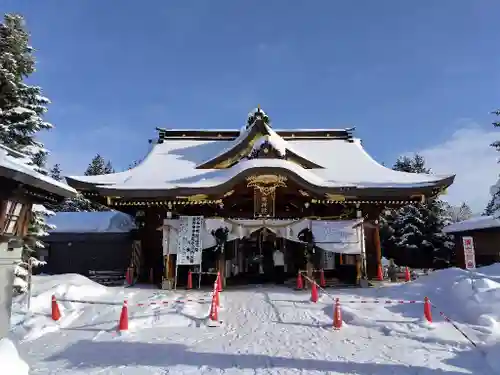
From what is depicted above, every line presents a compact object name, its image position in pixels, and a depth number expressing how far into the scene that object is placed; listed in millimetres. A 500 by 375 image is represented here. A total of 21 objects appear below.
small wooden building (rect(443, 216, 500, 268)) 22641
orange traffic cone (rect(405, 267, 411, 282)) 16484
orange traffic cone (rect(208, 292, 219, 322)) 9906
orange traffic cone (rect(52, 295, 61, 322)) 9850
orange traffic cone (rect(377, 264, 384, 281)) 16969
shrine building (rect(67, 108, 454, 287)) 15445
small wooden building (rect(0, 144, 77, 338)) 6113
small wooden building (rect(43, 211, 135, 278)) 22438
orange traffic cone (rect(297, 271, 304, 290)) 14795
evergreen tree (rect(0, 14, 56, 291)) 12305
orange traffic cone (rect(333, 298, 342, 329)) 9273
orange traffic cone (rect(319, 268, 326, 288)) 15711
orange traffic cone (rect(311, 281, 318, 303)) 12117
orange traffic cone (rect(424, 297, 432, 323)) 9500
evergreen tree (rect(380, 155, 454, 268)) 27609
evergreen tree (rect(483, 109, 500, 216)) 17609
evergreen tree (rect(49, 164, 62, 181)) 49069
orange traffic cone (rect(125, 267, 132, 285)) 16472
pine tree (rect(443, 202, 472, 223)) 57931
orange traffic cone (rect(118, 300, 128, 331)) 8969
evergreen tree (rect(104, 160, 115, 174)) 48156
